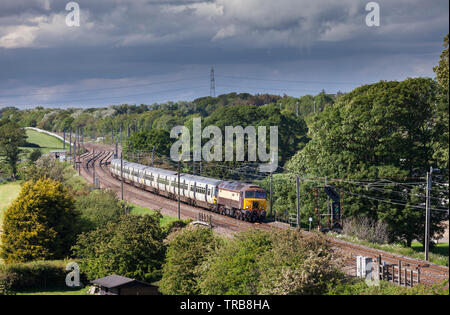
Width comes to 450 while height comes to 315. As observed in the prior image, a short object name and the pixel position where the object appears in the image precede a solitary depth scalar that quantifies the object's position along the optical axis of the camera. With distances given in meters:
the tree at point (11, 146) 112.81
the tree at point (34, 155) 117.56
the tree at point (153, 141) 114.28
